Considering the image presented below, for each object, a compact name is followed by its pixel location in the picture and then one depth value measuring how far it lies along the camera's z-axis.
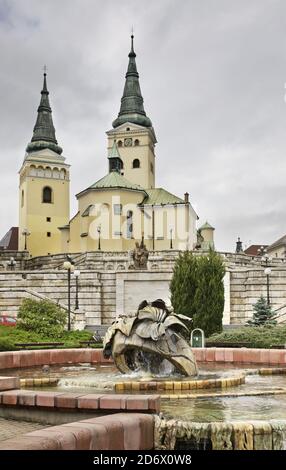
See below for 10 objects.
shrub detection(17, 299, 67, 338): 30.36
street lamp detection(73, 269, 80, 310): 43.64
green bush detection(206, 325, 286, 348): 23.44
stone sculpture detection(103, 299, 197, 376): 14.02
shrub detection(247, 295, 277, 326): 36.03
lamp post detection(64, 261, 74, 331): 35.41
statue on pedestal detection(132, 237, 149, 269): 49.41
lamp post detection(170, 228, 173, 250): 84.56
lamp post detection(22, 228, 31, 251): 95.21
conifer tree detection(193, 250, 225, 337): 30.17
